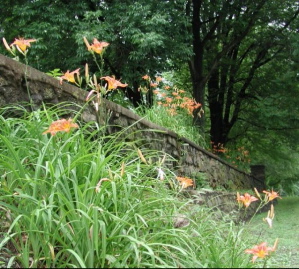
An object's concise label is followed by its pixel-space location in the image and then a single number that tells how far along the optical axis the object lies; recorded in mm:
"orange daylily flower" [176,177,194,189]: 2402
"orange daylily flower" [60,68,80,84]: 2546
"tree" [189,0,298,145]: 10352
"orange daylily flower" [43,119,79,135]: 1812
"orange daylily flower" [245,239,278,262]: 1487
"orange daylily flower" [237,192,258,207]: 1985
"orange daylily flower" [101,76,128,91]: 2439
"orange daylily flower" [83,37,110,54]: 2378
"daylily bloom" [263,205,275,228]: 1704
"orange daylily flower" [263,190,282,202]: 2086
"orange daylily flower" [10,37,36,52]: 2246
